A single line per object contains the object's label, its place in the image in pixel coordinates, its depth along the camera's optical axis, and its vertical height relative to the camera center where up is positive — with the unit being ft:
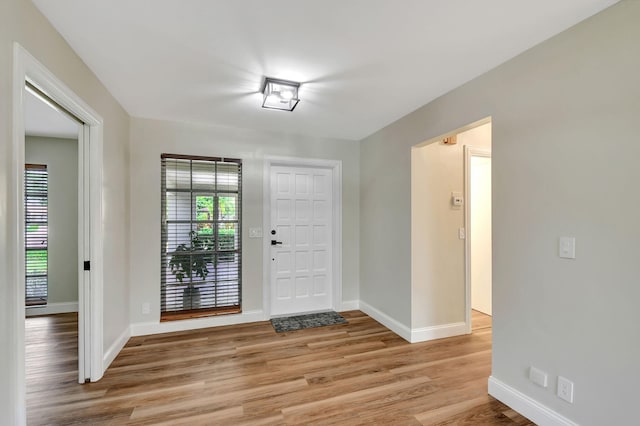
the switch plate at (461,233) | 10.71 -0.72
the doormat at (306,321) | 11.31 -4.51
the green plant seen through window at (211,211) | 11.32 +0.08
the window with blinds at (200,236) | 11.01 -0.90
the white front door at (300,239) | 12.63 -1.17
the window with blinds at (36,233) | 12.98 -0.93
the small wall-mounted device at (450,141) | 10.38 +2.68
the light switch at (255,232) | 11.89 -0.80
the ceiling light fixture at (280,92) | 7.58 +3.39
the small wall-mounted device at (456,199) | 10.60 +0.56
